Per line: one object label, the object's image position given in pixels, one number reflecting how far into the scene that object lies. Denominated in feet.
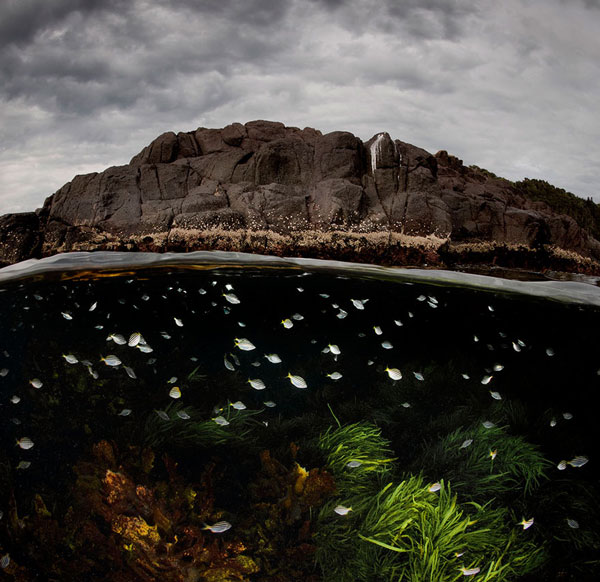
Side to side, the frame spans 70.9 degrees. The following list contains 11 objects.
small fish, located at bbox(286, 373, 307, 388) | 14.26
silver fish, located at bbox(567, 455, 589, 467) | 14.75
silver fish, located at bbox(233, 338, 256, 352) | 14.71
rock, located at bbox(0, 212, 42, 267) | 39.34
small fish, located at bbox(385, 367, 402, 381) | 15.37
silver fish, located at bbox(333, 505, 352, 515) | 12.35
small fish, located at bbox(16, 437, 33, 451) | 13.88
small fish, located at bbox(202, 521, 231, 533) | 11.42
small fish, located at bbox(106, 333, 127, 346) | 15.76
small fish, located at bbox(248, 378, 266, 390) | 14.80
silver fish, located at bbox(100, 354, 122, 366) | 14.38
